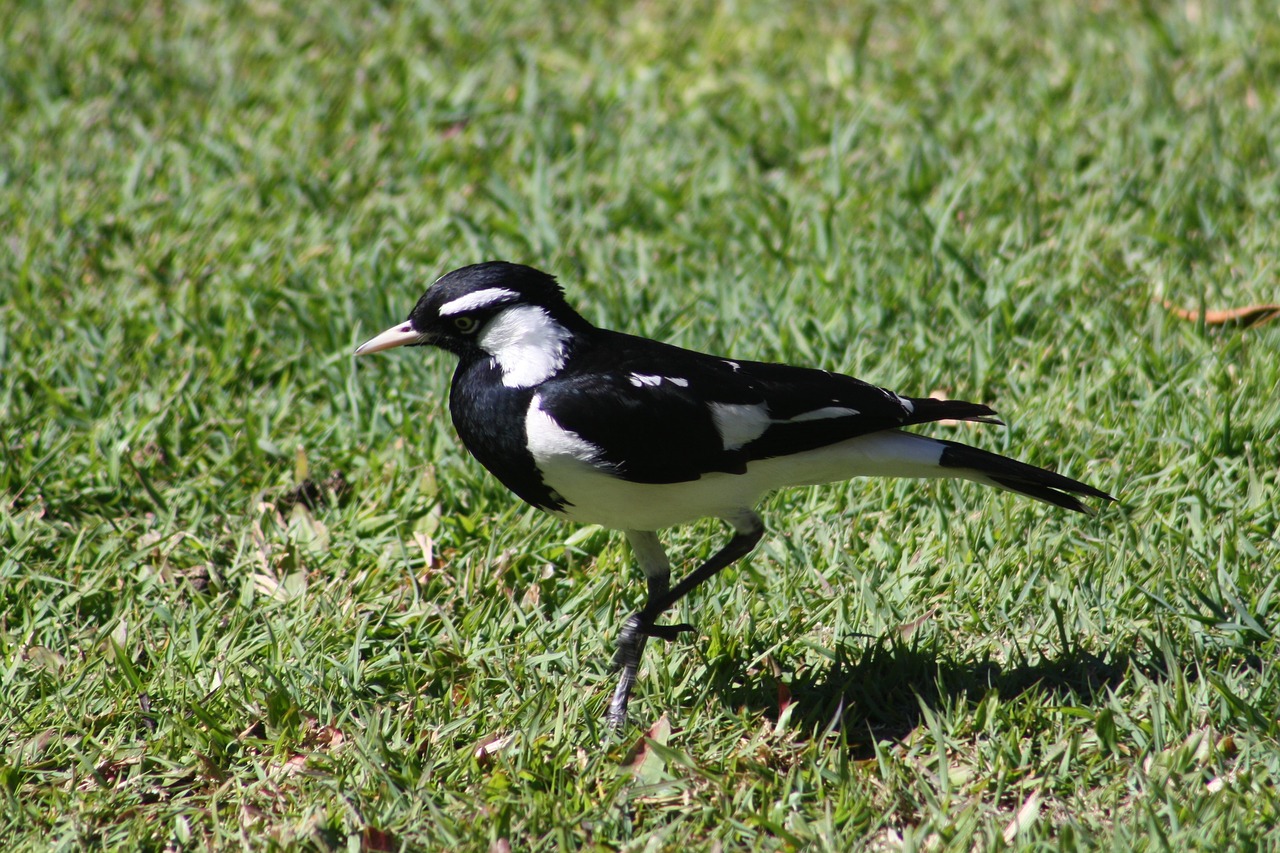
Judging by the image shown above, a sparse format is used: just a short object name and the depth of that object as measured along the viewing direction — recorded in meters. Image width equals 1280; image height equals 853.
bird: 6.26
